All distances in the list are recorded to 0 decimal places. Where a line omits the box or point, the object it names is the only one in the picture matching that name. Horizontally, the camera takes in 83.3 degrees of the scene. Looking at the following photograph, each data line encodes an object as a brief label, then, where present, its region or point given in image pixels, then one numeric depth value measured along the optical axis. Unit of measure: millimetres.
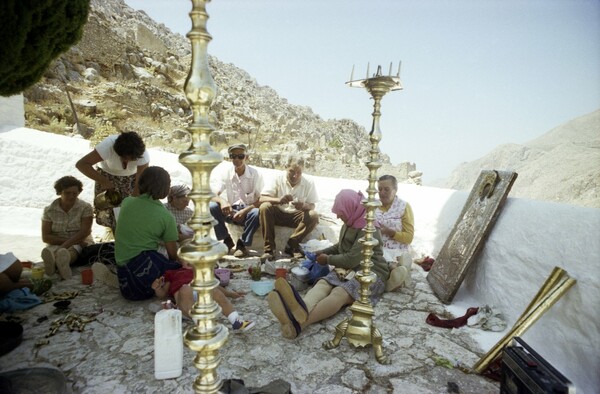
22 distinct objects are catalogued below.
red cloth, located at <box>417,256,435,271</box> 4448
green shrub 1523
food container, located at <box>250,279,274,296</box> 3480
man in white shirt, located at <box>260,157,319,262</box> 4691
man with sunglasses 4777
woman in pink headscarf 2916
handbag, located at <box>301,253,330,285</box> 3561
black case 1582
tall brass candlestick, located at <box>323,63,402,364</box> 2268
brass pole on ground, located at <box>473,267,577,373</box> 2220
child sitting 2746
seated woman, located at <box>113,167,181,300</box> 2912
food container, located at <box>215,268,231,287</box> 3559
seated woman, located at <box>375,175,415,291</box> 4070
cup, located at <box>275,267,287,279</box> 3736
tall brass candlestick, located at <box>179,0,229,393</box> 907
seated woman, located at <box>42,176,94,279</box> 3939
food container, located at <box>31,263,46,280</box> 3398
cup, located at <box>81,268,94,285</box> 3570
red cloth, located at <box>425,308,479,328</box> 2951
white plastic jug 2150
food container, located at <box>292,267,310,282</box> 3568
